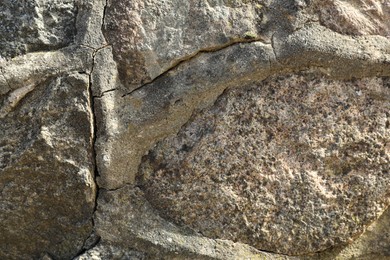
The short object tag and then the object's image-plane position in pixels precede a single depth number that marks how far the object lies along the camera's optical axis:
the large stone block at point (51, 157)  1.49
